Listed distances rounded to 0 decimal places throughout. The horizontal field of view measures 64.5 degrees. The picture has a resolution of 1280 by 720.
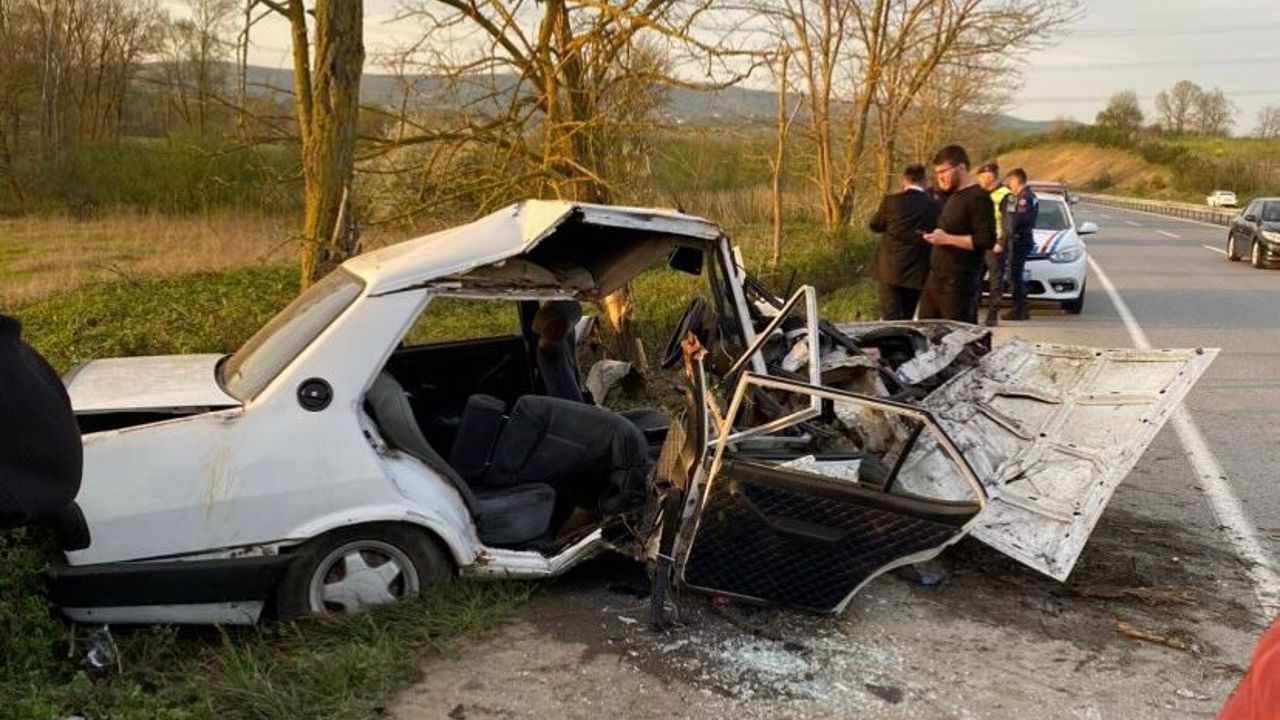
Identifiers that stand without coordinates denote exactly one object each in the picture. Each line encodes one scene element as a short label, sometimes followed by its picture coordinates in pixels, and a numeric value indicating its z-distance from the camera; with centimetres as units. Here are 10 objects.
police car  1300
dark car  1918
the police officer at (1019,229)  1219
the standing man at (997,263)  1203
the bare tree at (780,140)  1169
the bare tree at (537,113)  861
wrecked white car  366
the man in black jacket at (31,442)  265
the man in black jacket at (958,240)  787
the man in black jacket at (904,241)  829
